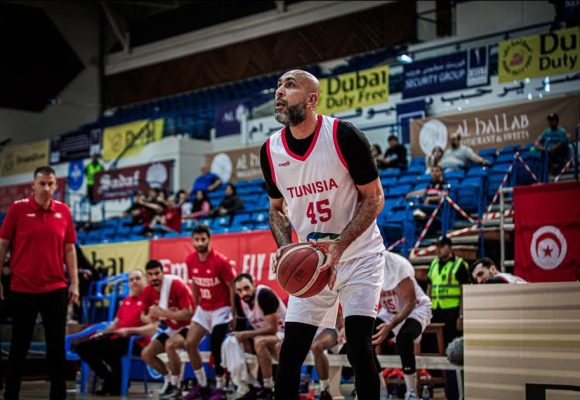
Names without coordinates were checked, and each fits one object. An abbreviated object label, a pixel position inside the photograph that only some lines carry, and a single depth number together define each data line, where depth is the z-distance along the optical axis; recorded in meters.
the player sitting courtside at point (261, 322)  8.40
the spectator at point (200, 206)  15.38
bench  7.31
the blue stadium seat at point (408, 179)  13.62
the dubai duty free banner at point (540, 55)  13.20
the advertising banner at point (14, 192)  23.80
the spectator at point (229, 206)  14.76
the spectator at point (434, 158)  13.01
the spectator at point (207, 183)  17.45
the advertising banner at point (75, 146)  23.09
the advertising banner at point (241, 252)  10.34
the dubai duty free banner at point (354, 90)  16.66
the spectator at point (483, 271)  7.46
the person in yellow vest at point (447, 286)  8.59
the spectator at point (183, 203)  16.47
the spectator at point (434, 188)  11.35
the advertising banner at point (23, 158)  24.58
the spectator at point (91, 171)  21.62
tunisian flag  8.38
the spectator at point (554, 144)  11.85
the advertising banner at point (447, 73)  15.43
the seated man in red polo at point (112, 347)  9.73
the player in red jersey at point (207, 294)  8.88
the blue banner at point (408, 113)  16.27
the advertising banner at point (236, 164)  18.58
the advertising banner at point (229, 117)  19.94
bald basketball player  4.14
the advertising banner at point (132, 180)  20.75
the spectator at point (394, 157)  14.45
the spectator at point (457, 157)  13.02
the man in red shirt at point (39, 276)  6.42
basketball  4.00
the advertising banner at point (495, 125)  13.05
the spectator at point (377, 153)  14.57
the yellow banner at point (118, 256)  12.48
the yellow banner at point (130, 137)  20.97
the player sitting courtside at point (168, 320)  9.17
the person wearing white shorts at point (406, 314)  7.36
